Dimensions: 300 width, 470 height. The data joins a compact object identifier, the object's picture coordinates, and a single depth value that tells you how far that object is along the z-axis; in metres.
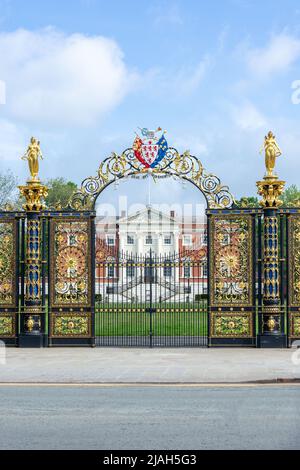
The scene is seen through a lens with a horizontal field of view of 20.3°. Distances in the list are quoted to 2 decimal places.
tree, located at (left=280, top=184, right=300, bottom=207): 78.82
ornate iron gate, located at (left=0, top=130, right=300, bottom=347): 21.44
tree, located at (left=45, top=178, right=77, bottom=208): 87.53
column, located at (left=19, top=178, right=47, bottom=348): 21.91
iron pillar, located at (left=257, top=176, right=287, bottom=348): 21.33
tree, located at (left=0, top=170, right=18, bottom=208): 57.62
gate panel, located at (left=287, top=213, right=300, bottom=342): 21.39
